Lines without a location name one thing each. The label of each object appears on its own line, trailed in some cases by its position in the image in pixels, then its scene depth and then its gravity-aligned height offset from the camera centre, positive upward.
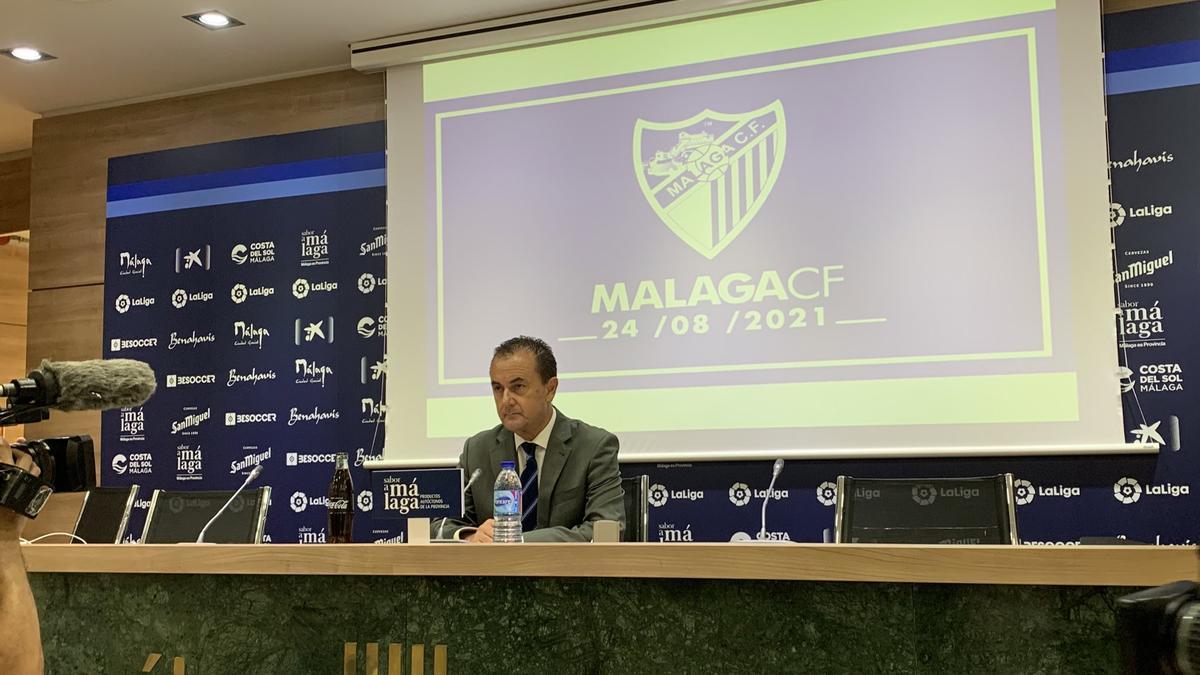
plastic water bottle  2.86 -0.30
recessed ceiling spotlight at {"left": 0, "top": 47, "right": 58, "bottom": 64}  5.41 +1.67
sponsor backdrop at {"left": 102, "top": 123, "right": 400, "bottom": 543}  5.44 +0.44
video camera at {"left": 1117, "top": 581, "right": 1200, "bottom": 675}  0.76 -0.17
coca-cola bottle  3.34 -0.33
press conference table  1.88 -0.41
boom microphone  1.53 +0.03
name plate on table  2.93 -0.25
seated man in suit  3.49 -0.18
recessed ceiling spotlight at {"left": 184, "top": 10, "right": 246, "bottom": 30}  5.03 +1.69
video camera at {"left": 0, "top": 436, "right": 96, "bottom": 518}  1.45 -0.09
